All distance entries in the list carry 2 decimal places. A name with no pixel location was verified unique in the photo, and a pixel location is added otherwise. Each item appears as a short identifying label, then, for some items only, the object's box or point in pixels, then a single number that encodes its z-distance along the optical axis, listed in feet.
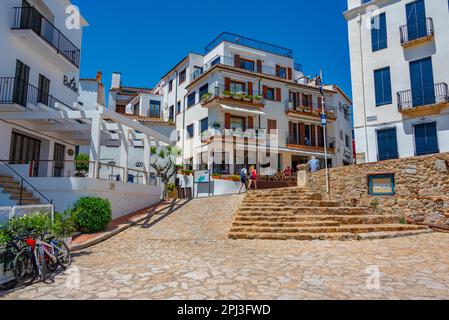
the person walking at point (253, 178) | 70.49
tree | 79.89
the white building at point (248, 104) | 94.73
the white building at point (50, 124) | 41.60
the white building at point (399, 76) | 56.32
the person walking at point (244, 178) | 75.17
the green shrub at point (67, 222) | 31.83
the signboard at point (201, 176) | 79.66
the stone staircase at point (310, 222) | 35.91
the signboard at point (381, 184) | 44.65
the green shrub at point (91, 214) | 36.81
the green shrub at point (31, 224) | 22.39
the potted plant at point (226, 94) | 93.07
